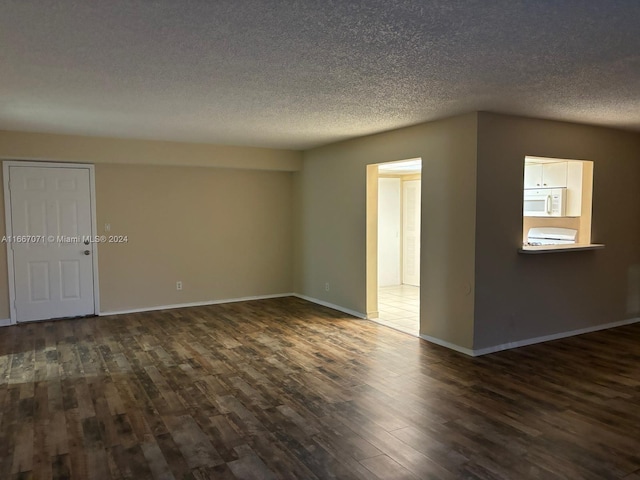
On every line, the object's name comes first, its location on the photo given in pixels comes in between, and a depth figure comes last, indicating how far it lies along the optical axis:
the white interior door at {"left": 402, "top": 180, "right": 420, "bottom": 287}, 8.73
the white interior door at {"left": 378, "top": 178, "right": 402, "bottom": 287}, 8.75
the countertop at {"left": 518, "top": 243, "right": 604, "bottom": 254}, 4.77
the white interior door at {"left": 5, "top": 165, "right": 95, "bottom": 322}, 5.94
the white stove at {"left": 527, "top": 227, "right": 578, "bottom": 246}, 6.23
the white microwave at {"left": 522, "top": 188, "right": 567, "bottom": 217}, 5.97
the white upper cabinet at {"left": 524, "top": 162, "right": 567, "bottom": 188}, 6.05
